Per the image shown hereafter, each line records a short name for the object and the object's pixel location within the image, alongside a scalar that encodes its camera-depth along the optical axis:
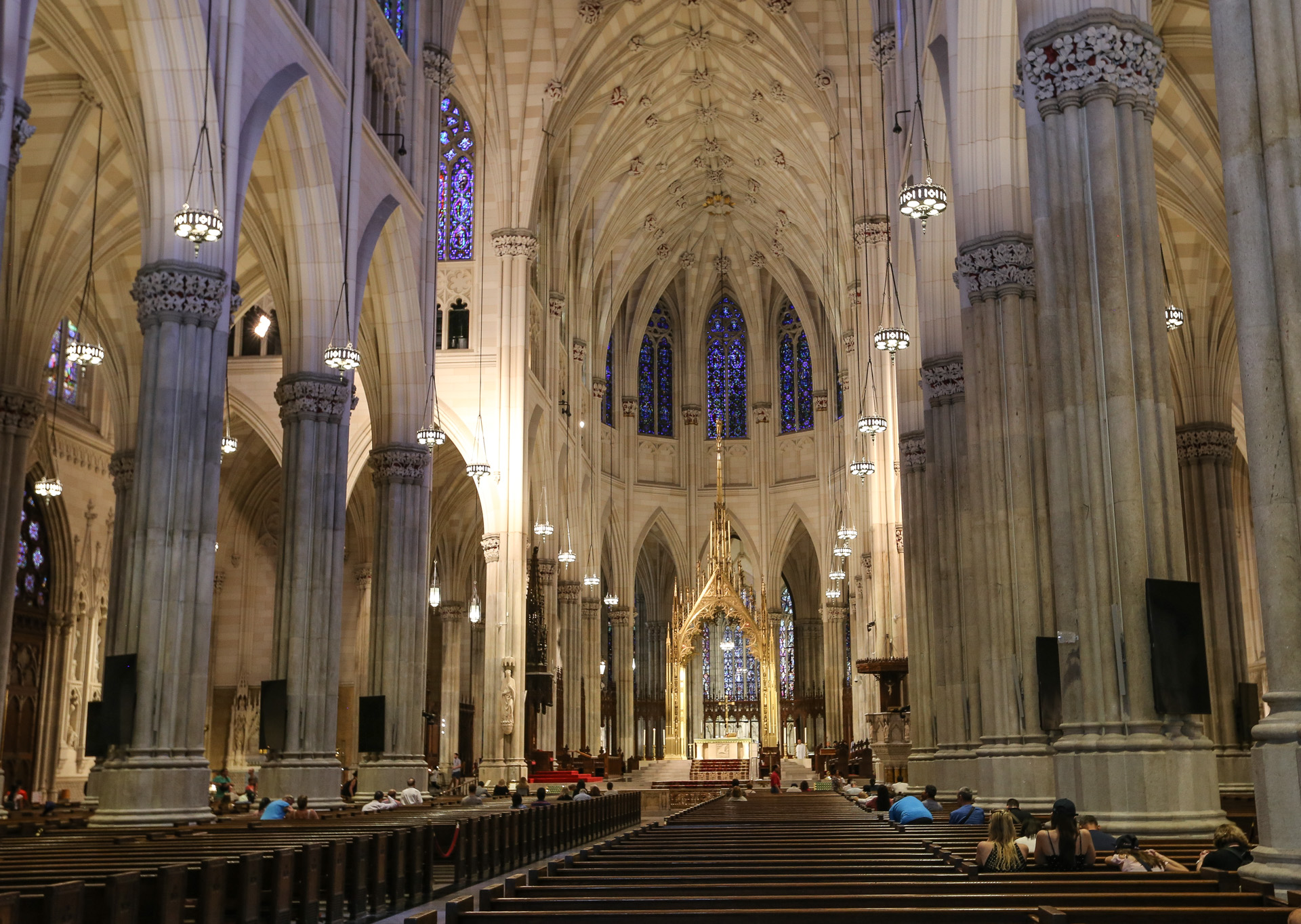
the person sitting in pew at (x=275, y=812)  16.20
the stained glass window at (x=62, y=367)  31.34
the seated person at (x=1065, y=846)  8.02
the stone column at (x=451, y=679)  44.25
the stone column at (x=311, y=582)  20.69
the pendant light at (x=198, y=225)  14.74
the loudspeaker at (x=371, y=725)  24.80
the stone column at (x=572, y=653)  46.06
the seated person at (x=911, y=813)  13.09
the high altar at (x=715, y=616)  47.94
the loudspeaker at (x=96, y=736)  15.50
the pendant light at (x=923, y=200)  16.84
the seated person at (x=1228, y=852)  7.88
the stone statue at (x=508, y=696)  35.62
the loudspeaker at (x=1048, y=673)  13.65
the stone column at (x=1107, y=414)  10.61
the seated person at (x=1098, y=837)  9.07
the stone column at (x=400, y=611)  25.14
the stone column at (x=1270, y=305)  7.43
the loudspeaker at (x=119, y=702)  15.55
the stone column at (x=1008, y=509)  15.21
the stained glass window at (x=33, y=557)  31.08
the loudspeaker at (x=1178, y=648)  10.44
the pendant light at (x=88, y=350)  20.91
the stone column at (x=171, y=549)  15.62
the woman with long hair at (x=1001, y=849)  7.77
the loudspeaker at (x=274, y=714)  20.48
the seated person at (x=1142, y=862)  7.62
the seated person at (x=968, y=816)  12.81
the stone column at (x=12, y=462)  22.91
